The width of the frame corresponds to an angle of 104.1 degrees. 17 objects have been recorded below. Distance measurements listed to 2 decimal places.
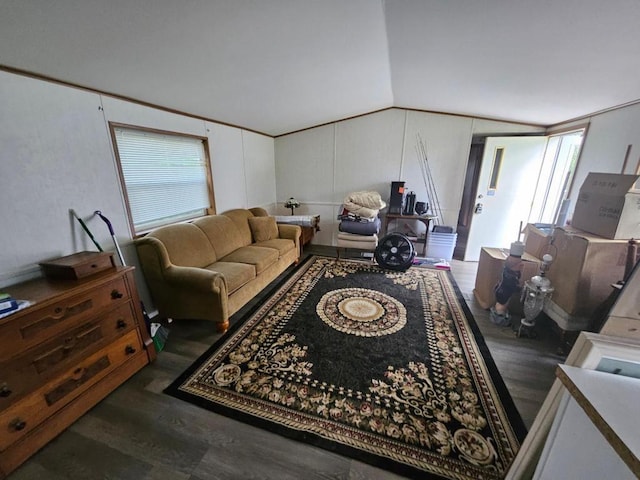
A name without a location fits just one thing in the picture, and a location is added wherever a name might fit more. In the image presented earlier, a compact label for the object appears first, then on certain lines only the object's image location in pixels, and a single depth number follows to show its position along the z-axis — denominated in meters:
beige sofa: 2.16
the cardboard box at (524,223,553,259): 2.39
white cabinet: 0.57
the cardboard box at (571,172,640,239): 1.76
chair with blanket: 3.69
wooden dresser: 1.21
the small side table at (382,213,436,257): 3.92
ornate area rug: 1.33
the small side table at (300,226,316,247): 4.17
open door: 3.62
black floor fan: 3.42
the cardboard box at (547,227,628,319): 1.86
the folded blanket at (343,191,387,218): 3.88
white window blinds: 2.27
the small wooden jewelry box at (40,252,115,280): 1.56
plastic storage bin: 3.89
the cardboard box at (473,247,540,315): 2.39
